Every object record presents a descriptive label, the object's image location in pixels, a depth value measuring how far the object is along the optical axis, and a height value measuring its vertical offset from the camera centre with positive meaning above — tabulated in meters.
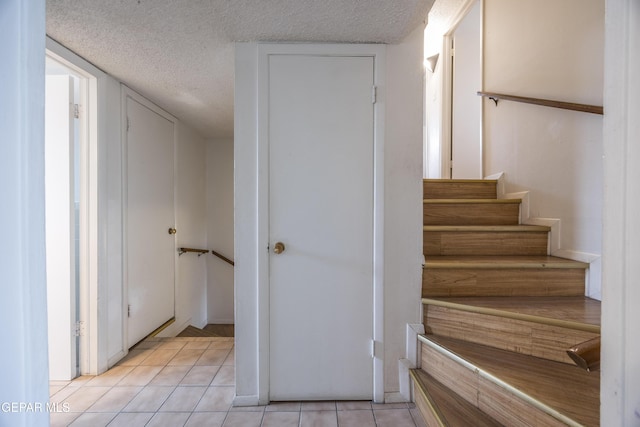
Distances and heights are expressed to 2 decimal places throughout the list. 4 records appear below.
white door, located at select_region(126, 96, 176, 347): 2.29 -0.09
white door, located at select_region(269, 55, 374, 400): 1.63 -0.09
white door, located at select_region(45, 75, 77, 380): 1.85 -0.11
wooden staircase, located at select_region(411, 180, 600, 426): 1.05 -0.57
